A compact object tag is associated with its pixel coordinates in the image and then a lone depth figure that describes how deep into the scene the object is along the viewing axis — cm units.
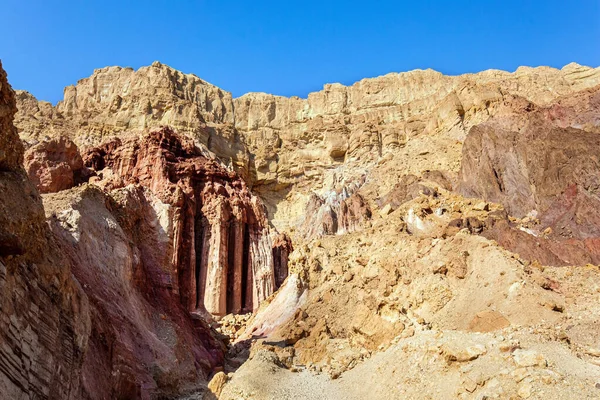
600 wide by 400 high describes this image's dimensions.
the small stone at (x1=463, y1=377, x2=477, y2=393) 1180
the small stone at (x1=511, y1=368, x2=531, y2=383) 1111
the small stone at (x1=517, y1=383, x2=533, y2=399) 1046
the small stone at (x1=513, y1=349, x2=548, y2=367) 1146
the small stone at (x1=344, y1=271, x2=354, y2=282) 2539
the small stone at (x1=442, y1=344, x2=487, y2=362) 1309
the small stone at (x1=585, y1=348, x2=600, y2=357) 1223
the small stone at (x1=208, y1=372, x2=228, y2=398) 1667
